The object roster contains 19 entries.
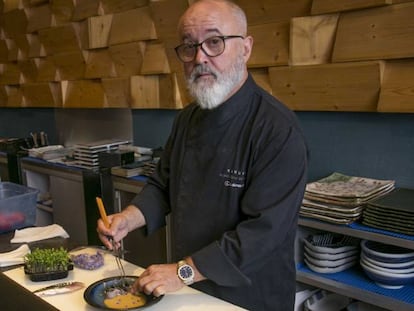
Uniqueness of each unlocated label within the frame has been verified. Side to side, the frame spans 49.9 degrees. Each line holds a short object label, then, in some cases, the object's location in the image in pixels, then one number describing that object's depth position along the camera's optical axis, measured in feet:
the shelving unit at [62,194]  11.50
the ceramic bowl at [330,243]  6.87
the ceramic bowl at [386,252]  6.21
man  4.17
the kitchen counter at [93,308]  3.90
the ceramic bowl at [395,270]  6.21
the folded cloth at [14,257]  4.94
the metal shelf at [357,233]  5.91
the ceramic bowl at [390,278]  6.20
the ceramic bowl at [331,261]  6.88
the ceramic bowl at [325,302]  7.36
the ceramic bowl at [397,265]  6.21
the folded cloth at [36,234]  5.69
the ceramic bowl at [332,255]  6.86
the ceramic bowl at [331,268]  6.89
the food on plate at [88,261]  4.80
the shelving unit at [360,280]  5.95
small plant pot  4.49
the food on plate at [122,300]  3.87
